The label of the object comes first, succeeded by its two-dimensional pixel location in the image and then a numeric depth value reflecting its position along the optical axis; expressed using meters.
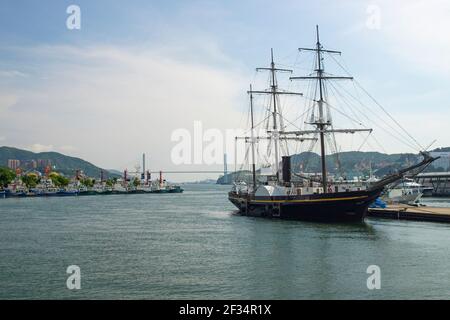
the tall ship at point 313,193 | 54.16
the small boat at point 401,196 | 86.00
